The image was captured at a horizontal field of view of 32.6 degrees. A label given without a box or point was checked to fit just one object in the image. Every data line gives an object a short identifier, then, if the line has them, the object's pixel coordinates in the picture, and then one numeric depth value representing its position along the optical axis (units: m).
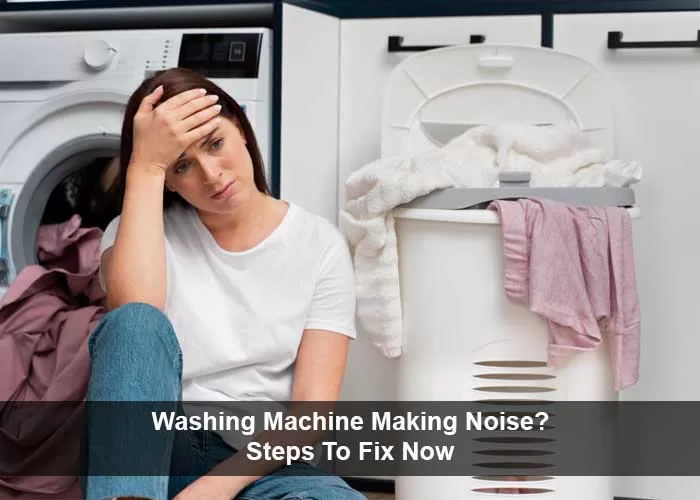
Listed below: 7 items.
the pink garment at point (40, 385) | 1.97
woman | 1.50
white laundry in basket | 1.94
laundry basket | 1.92
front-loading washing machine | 2.11
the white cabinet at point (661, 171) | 2.15
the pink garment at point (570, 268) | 1.85
